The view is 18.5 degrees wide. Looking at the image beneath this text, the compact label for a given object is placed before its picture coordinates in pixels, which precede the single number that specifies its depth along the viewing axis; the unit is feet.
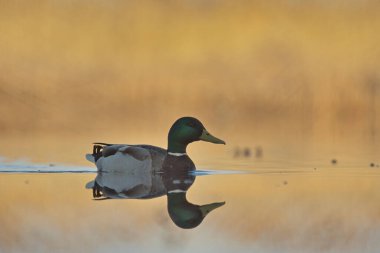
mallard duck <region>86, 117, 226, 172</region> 49.03
